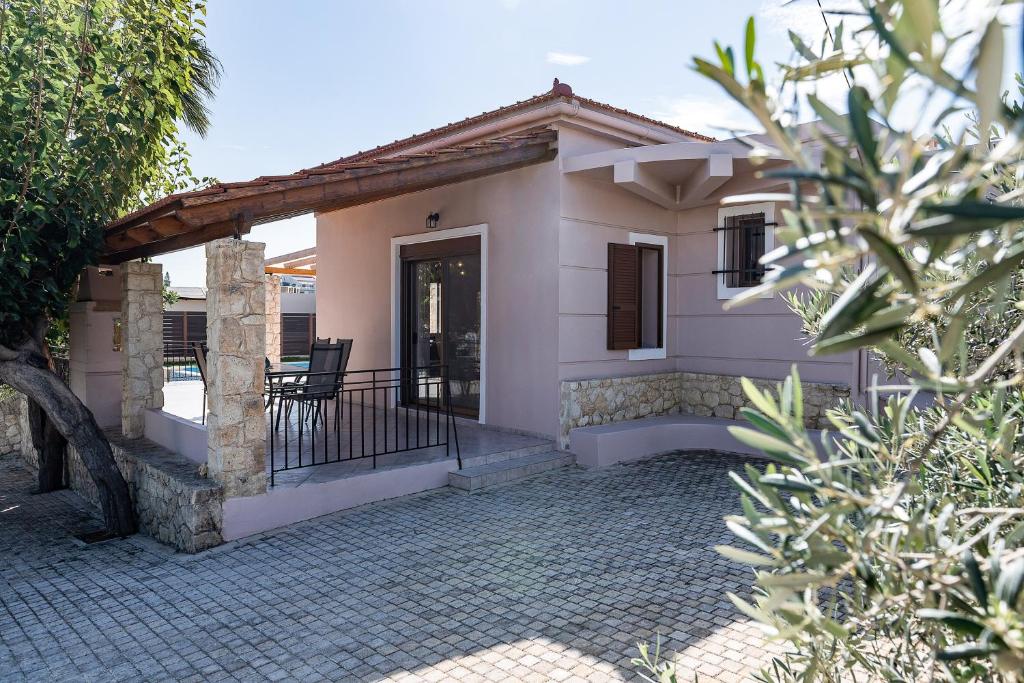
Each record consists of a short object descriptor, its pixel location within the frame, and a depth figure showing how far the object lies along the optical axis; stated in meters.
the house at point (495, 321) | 6.22
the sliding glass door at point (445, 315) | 9.58
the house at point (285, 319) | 23.27
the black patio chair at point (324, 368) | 7.69
